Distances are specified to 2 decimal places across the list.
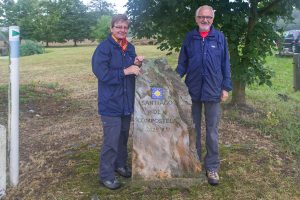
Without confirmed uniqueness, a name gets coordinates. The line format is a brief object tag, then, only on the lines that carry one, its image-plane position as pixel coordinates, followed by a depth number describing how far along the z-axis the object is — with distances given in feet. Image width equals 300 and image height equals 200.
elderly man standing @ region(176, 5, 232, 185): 11.03
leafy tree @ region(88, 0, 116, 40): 143.34
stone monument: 11.09
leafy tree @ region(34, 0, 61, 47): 130.36
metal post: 11.00
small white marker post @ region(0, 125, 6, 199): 11.16
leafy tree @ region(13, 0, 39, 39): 131.34
